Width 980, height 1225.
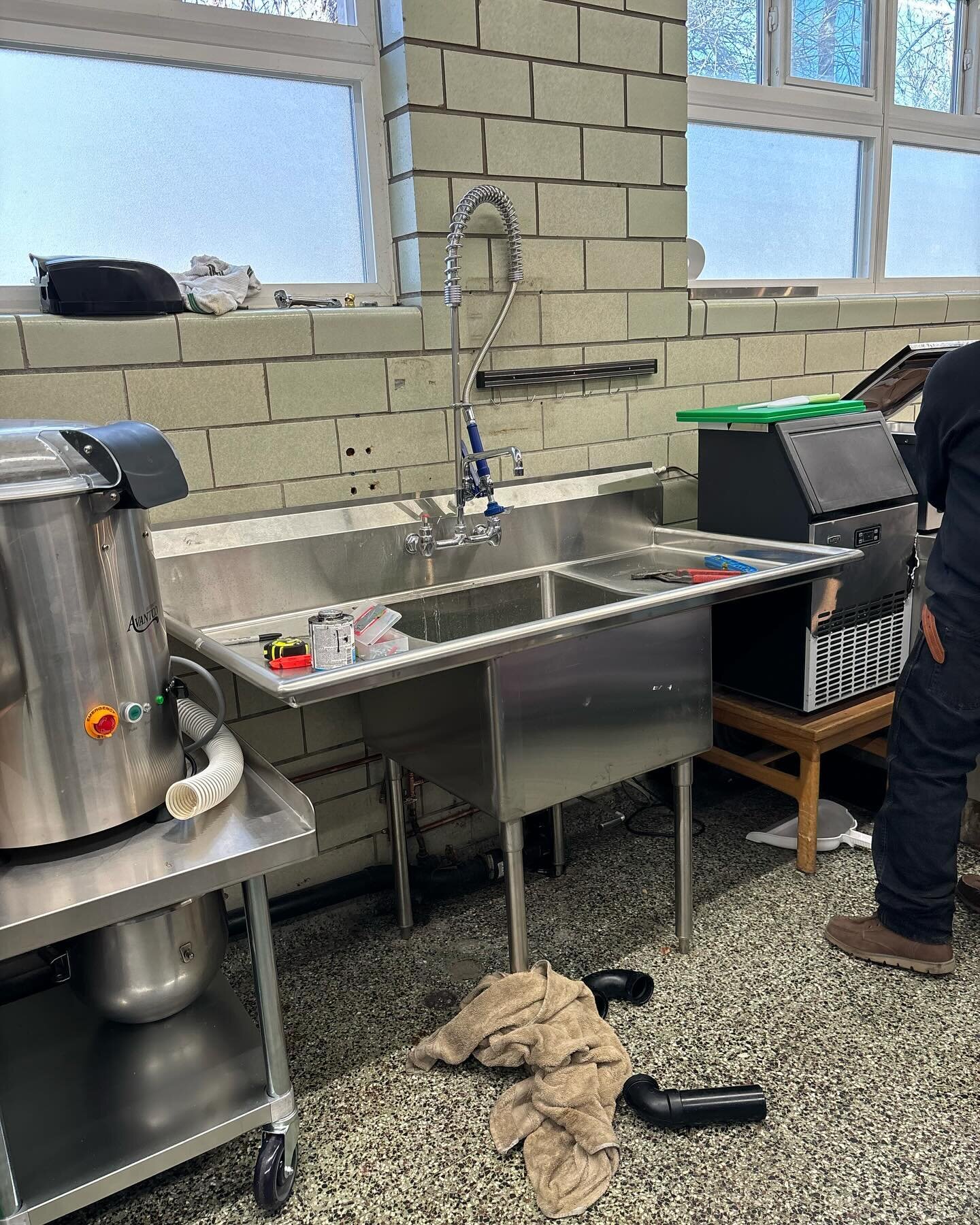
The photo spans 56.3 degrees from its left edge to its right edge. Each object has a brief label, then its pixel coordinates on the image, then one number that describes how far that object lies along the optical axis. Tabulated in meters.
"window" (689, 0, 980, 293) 3.00
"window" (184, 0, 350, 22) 2.06
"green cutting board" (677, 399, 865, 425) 2.29
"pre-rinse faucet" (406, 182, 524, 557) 2.05
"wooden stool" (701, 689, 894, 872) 2.30
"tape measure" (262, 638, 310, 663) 1.53
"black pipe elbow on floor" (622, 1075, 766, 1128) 1.58
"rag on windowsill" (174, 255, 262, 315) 1.95
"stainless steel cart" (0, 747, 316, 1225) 1.23
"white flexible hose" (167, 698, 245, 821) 1.33
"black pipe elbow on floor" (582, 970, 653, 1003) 1.90
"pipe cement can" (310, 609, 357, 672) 1.49
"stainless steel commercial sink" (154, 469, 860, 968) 1.68
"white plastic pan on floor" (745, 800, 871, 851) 2.51
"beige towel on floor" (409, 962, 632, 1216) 1.50
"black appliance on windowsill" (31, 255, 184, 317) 1.80
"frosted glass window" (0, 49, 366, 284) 1.90
